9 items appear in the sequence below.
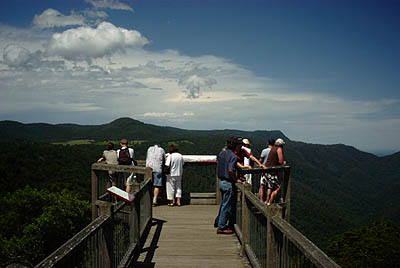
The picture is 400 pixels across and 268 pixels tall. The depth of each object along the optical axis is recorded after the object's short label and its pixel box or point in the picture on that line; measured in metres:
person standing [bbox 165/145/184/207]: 8.93
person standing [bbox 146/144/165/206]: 8.80
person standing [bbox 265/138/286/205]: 7.36
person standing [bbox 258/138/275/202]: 7.58
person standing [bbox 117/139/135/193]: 8.62
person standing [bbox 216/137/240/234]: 6.21
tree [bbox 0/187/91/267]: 25.23
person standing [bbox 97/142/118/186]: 8.77
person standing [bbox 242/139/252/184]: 8.78
